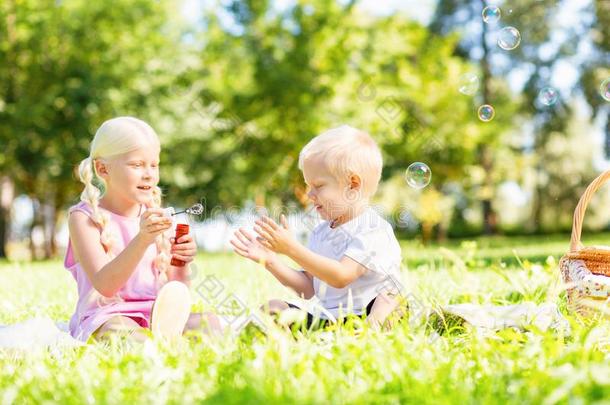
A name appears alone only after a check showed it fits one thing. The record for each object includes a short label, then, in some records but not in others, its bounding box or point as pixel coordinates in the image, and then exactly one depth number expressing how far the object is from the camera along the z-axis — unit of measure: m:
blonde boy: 2.74
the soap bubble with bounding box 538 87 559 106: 5.02
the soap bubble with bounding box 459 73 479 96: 5.17
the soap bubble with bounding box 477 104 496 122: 4.89
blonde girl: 2.77
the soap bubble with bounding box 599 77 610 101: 4.59
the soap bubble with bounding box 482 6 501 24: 5.08
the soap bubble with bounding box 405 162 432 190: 4.30
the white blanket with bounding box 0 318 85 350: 2.69
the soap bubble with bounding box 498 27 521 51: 5.06
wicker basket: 3.00
